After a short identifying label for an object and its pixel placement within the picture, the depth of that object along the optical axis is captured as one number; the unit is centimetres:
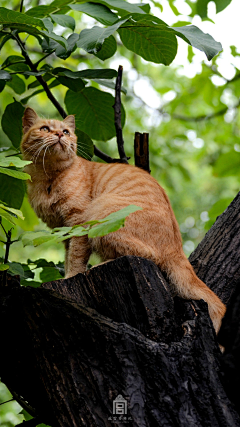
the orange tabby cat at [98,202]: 226
